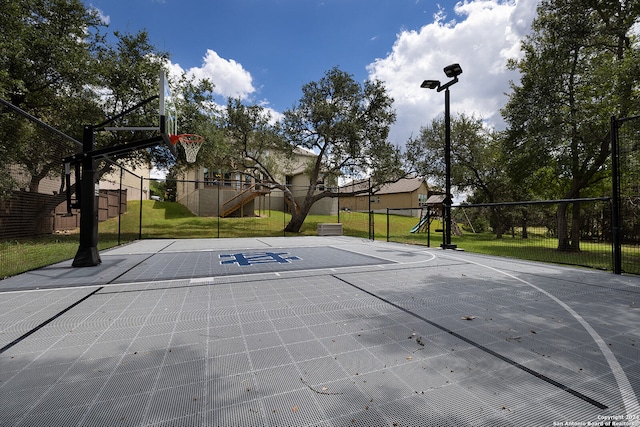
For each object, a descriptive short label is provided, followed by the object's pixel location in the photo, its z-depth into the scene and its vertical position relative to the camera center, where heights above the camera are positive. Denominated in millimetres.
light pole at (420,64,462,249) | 9977 +3048
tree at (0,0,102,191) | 8102 +5431
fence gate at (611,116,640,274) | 5801 +750
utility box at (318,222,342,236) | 16703 -743
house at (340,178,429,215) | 37312 +2594
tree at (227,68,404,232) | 17703 +5541
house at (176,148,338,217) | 23938 +1757
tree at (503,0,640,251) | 11086 +5271
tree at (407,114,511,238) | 20375 +4515
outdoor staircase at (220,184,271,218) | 24016 +1477
